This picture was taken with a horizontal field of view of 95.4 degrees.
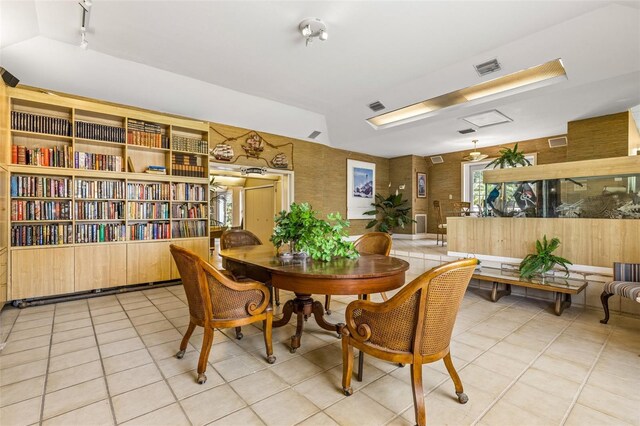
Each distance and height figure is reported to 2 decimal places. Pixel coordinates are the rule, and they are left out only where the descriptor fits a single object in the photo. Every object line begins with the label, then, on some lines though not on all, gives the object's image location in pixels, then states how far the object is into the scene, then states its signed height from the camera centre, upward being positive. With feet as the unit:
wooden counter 11.93 -1.21
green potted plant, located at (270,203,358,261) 8.10 -0.62
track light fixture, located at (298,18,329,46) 10.39 +6.76
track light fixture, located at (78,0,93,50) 8.87 +6.53
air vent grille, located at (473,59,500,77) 12.85 +6.55
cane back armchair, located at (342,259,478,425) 5.14 -2.05
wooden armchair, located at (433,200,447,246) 24.01 -0.76
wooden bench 11.23 -2.93
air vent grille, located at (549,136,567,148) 22.31 +5.43
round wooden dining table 6.54 -1.47
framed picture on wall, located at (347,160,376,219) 27.12 +2.51
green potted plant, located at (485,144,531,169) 17.13 +3.17
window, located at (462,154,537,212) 27.61 +3.02
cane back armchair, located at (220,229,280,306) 8.98 -1.32
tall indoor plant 27.99 -0.01
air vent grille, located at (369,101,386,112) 17.87 +6.70
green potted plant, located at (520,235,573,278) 12.57 -2.17
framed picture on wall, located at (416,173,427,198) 29.85 +2.84
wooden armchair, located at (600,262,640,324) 9.68 -2.42
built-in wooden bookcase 12.01 +1.02
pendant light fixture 23.23 +4.73
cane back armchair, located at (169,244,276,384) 6.69 -2.06
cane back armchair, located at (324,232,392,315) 11.34 -1.28
